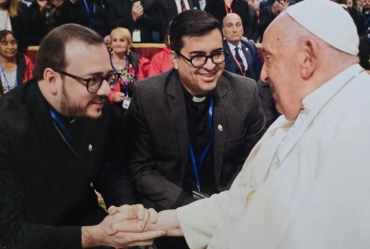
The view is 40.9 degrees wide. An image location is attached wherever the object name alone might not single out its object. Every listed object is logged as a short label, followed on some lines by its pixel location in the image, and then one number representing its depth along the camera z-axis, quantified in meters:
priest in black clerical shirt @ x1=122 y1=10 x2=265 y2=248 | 2.76
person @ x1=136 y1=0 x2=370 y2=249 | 1.58
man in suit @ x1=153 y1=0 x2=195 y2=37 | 6.77
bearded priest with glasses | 2.21
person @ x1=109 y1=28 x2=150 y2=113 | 5.38
